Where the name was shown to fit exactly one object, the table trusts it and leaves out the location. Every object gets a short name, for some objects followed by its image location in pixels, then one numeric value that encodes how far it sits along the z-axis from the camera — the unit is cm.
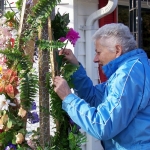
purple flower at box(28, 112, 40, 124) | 240
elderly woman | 225
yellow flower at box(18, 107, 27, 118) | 235
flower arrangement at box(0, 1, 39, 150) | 231
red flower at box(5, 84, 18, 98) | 234
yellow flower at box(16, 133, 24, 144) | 234
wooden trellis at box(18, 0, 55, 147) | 235
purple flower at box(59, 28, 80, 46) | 252
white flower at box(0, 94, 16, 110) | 233
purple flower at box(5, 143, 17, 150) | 236
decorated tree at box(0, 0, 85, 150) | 231
